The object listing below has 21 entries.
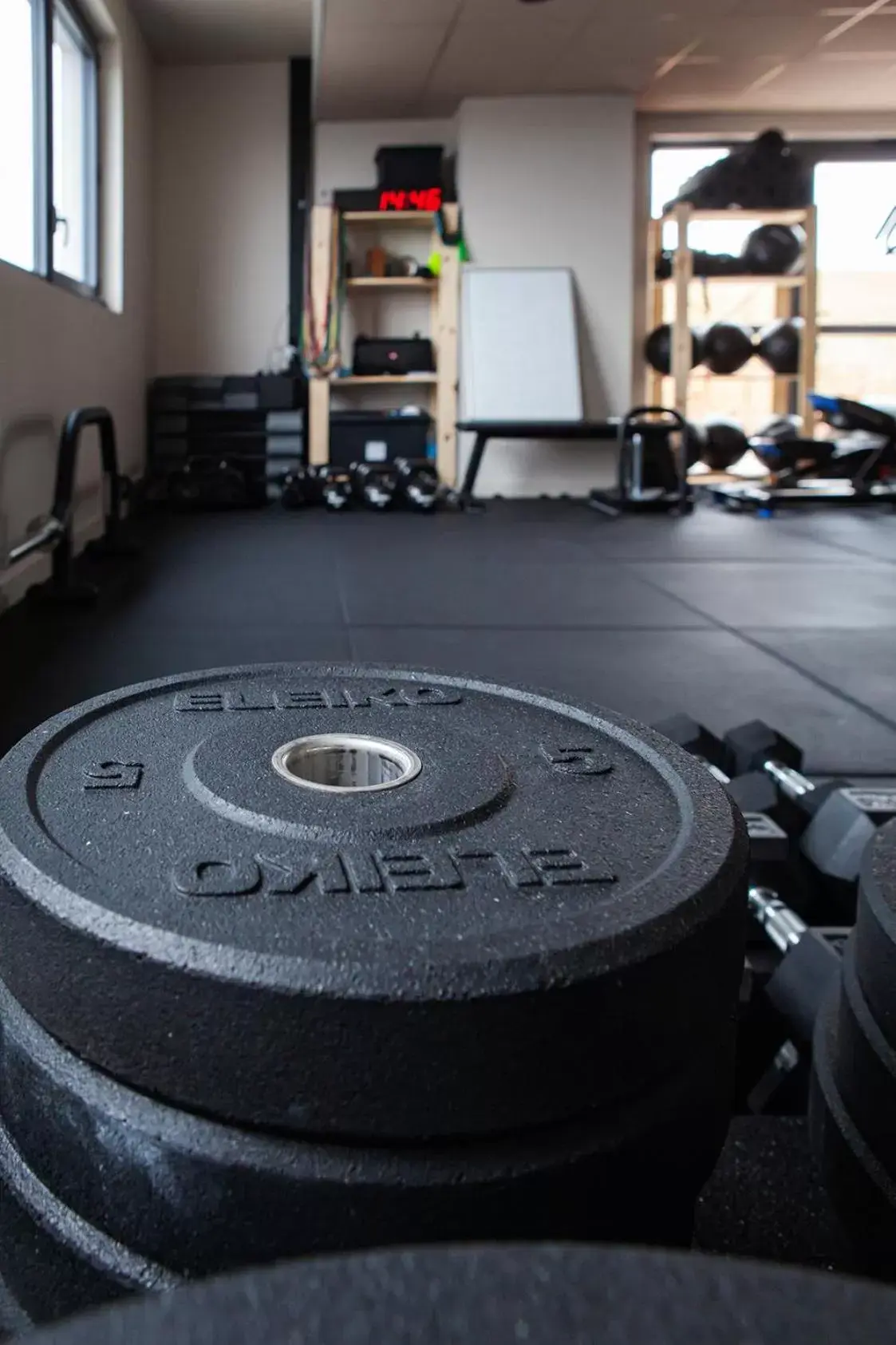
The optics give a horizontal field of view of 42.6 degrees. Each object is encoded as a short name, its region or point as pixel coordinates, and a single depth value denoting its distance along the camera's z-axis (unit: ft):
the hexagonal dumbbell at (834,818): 4.16
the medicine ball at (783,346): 23.45
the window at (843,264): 24.90
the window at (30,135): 12.68
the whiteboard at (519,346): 22.41
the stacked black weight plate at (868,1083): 2.09
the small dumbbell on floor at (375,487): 19.70
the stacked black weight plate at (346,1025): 1.47
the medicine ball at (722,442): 23.16
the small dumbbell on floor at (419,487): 19.72
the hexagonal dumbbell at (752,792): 4.06
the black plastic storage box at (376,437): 22.71
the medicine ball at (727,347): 23.31
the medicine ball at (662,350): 23.26
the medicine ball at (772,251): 22.97
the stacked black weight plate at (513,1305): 0.88
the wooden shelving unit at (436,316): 22.21
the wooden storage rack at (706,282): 22.45
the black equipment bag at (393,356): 22.53
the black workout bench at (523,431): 20.97
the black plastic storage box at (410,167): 22.45
